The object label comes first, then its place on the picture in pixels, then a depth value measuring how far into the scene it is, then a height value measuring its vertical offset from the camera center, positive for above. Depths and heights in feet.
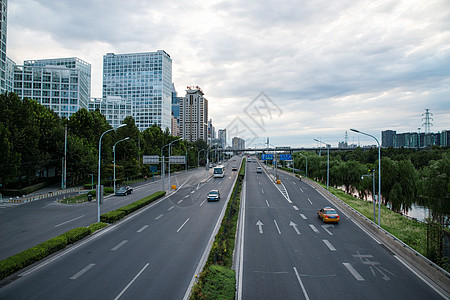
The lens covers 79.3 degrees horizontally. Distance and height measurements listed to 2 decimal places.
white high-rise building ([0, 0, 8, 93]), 221.87 +91.27
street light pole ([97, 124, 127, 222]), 76.33 -12.52
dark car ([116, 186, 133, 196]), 135.85 -20.35
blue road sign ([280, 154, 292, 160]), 246.27 -4.02
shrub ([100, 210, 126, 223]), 76.33 -18.85
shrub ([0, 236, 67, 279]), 41.52 -17.98
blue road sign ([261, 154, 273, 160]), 256.52 -3.99
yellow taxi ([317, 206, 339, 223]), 78.18 -18.28
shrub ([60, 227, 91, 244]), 57.67 -18.46
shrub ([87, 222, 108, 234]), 66.80 -19.26
